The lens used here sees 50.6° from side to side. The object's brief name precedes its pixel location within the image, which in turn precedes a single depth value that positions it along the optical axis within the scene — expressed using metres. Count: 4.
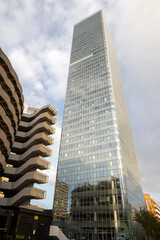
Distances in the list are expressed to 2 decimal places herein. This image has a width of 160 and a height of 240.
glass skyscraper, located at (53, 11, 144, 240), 54.84
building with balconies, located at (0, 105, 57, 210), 34.84
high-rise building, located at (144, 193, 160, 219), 122.47
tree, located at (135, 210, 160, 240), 47.28
